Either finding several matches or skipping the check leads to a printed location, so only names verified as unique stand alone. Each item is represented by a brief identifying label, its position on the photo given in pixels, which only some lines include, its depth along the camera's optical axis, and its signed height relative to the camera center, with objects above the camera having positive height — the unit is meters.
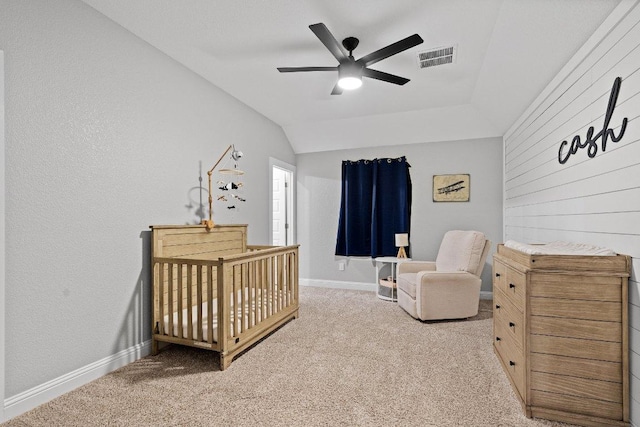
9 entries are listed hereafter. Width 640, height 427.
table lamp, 4.38 -0.34
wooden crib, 2.36 -0.66
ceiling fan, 2.05 +1.09
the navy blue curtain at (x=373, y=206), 4.65 +0.12
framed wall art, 4.44 +0.37
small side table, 4.23 -0.87
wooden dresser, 1.64 -0.65
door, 5.18 +0.10
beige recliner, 3.32 -0.76
